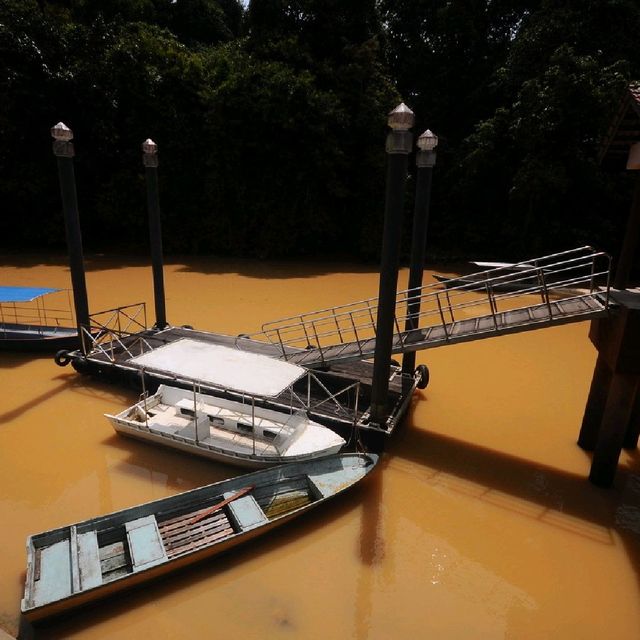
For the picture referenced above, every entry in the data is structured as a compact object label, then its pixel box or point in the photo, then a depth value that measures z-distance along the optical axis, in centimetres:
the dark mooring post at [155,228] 1247
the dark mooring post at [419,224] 969
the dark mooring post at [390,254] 716
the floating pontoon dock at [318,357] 823
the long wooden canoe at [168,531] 561
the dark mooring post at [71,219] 1051
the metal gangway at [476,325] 788
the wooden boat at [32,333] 1302
